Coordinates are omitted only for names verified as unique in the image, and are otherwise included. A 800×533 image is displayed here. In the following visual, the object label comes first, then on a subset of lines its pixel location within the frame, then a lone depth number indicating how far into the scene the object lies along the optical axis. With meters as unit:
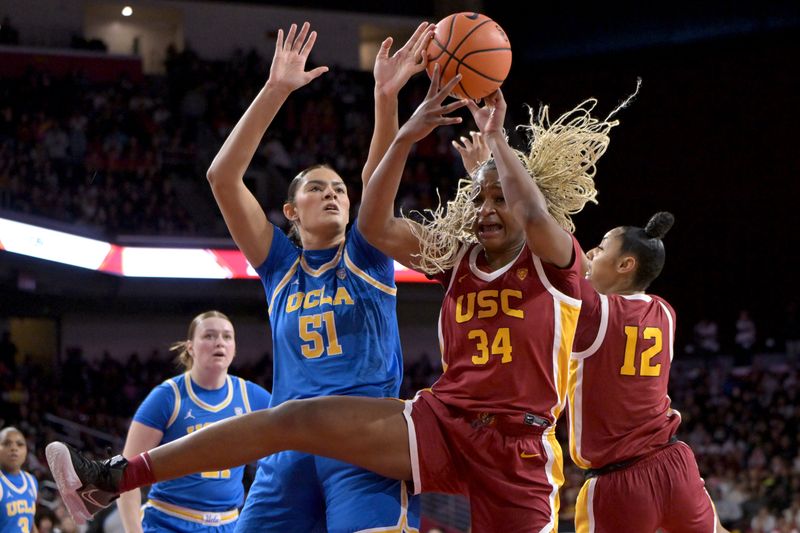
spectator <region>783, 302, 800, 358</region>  18.03
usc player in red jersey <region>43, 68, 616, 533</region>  3.65
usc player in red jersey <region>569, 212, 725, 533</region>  4.91
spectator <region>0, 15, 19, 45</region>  20.91
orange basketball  4.29
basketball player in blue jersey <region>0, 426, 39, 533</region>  9.19
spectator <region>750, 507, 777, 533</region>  12.75
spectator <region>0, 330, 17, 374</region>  17.56
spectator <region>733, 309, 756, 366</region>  18.44
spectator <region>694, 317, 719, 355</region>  18.98
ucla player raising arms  4.00
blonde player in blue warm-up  5.73
